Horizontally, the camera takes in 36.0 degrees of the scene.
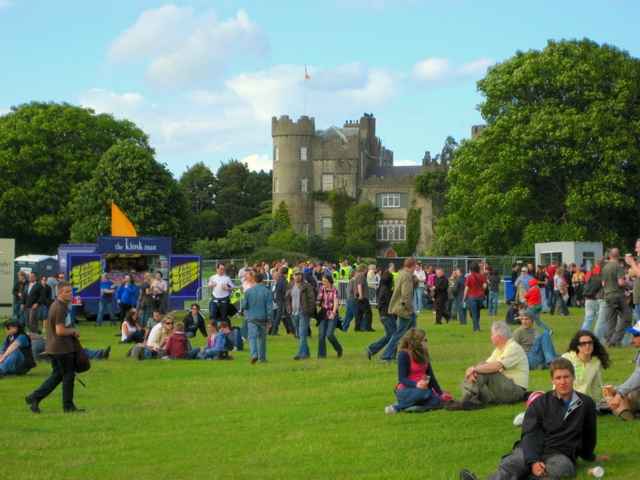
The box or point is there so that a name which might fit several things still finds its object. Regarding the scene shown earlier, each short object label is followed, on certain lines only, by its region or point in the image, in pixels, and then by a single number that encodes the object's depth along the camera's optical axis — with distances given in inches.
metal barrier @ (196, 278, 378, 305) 1472.7
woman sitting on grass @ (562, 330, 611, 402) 435.5
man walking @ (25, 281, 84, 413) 497.7
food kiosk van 1274.6
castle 3890.3
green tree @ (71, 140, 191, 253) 2405.3
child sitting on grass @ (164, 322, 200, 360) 794.2
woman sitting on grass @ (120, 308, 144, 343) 941.2
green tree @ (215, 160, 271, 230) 4439.0
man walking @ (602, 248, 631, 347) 747.4
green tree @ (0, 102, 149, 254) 2495.1
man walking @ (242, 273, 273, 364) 704.4
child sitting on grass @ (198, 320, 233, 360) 781.3
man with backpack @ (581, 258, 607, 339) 794.8
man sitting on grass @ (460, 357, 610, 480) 333.4
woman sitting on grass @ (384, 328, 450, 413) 473.4
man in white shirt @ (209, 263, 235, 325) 922.1
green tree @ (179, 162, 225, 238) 4343.0
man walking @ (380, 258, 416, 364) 677.3
